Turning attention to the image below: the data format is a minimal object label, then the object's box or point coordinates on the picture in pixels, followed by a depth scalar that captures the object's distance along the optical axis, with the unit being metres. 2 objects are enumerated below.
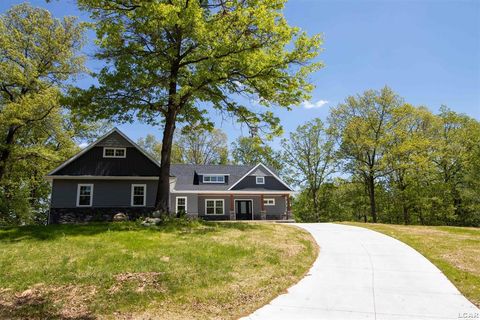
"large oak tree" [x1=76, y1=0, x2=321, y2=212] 13.56
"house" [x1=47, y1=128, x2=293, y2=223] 20.33
